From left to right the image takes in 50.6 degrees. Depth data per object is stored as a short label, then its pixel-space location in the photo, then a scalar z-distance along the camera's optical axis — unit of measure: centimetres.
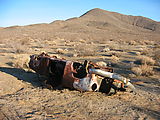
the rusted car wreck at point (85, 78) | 582
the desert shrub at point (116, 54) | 1628
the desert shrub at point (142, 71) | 1016
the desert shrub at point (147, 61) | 1299
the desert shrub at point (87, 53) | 1672
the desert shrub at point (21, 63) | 1047
